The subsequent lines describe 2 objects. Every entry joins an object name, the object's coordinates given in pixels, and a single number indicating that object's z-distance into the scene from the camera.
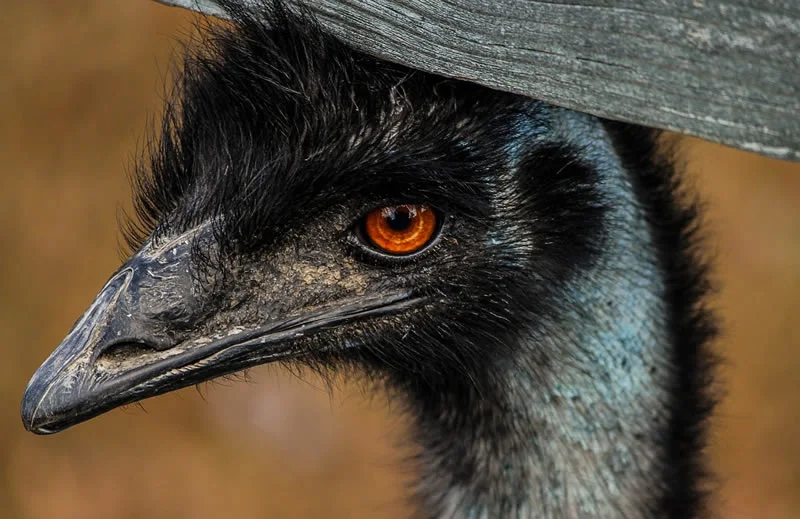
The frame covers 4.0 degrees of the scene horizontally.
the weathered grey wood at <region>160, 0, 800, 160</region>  2.97
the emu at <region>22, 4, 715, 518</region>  3.03
